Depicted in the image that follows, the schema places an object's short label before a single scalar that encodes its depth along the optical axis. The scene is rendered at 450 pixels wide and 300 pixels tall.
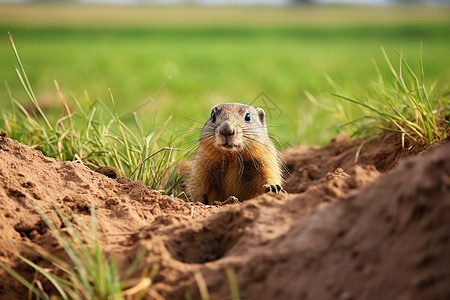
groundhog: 4.53
